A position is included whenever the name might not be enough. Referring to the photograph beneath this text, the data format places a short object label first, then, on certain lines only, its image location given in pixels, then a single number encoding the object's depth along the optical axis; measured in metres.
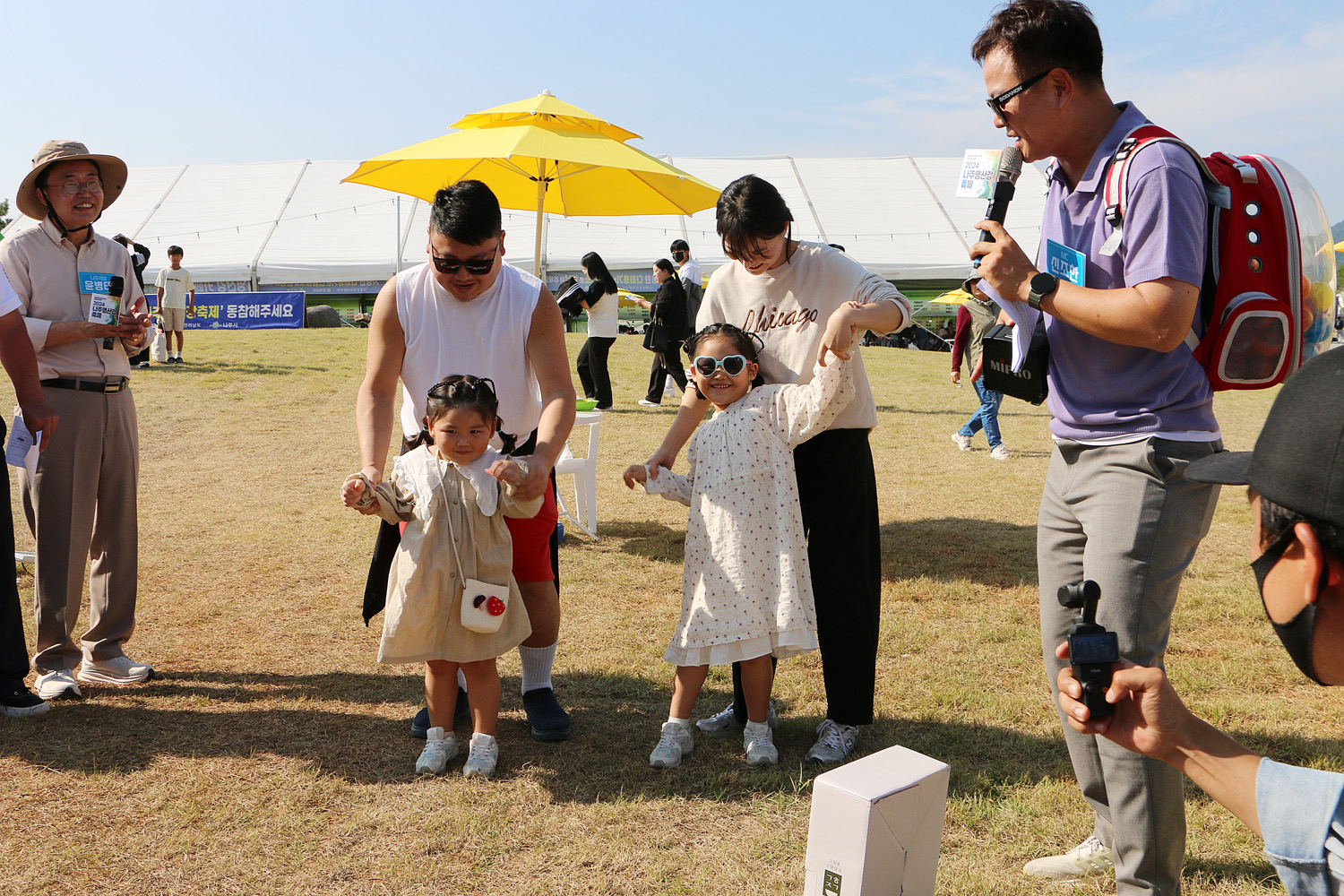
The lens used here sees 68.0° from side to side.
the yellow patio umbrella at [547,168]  5.84
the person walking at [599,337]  11.29
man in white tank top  3.25
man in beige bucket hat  3.85
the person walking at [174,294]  14.62
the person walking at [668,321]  11.50
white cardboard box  2.06
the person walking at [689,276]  12.07
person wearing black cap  1.09
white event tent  29.61
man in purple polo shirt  2.13
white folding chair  6.61
